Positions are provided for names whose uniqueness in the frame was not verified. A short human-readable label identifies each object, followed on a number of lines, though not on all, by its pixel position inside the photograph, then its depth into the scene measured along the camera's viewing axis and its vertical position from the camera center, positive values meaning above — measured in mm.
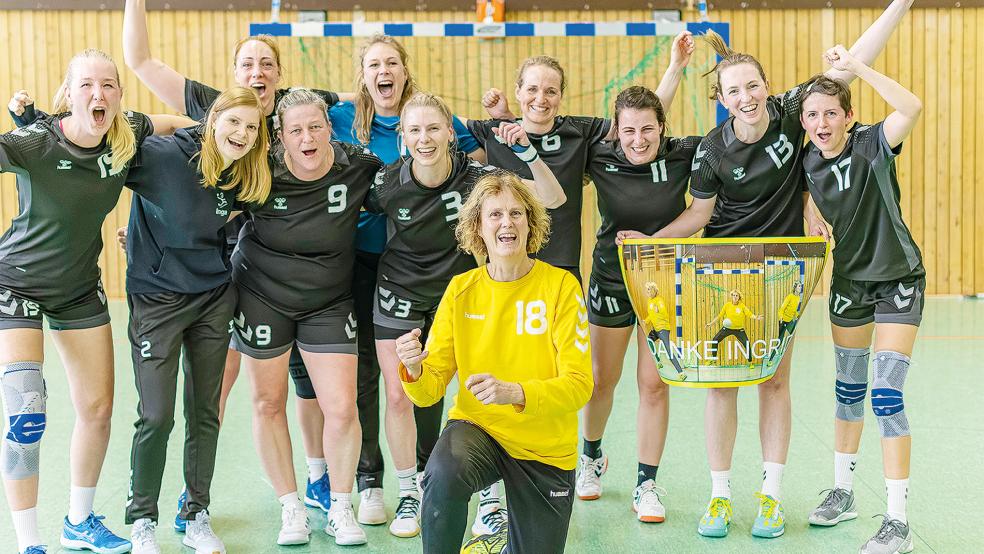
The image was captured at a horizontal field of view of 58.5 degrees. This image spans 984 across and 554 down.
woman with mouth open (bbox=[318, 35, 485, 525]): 3596 +100
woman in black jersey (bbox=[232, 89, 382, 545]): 3240 -179
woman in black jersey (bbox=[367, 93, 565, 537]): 3230 +58
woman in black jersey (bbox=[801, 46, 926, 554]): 3070 +58
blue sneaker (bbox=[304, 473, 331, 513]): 3686 -1010
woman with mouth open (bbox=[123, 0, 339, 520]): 3531 +702
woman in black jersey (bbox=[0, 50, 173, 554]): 2895 +69
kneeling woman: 2459 -351
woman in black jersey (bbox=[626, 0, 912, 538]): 3303 +227
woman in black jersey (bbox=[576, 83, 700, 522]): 3496 +154
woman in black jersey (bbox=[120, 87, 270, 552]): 3035 -76
